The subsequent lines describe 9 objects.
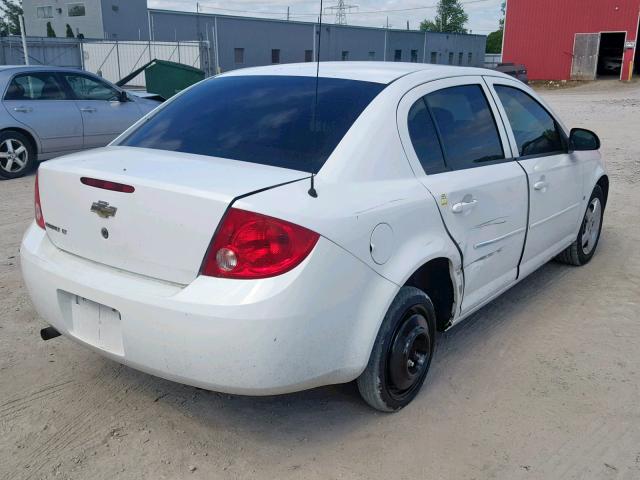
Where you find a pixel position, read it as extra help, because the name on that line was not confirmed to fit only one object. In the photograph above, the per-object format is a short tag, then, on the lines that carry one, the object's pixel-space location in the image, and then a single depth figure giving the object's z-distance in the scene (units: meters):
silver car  8.53
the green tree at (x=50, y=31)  53.56
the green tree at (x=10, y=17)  63.83
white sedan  2.42
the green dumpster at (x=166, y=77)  15.21
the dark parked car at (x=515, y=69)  31.53
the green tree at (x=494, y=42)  82.31
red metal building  34.50
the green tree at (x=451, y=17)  80.12
